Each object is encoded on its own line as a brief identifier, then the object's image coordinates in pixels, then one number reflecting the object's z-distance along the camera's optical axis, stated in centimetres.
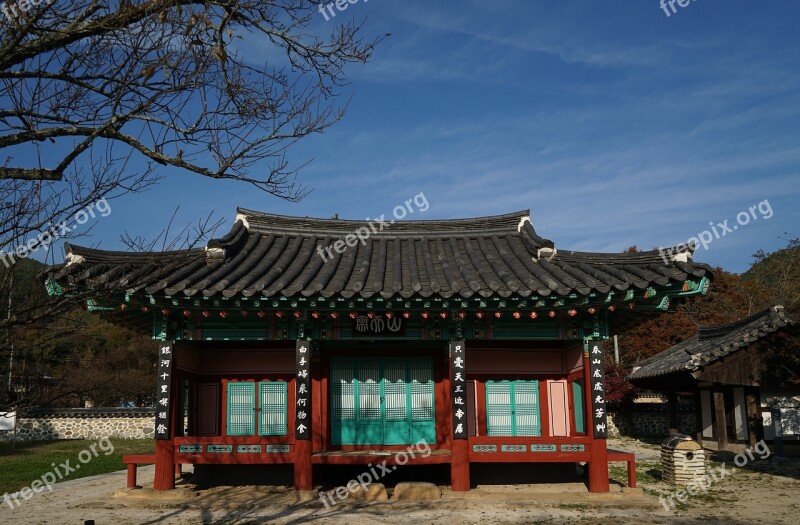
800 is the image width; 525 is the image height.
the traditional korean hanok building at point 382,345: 1214
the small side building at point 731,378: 1892
